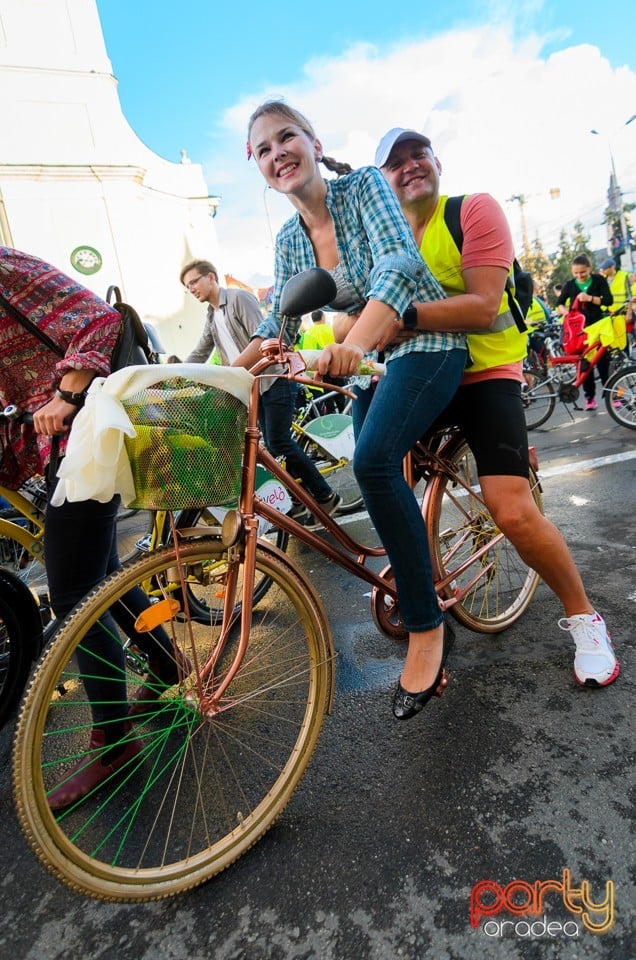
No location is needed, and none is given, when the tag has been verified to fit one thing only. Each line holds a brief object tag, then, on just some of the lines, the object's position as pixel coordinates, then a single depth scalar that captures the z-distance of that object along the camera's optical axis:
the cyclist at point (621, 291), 7.78
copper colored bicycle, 1.33
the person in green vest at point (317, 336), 7.49
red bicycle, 6.98
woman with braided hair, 1.72
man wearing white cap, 1.92
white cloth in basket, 1.22
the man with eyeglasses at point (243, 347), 3.67
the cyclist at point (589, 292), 7.64
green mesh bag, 1.29
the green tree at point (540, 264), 47.16
